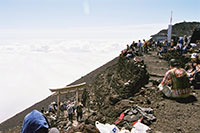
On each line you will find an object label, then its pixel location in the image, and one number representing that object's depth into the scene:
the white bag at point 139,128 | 4.02
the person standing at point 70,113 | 10.38
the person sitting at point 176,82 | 5.88
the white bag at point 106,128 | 3.55
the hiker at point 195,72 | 7.54
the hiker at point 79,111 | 9.99
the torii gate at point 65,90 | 11.67
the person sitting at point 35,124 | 1.94
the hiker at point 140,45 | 16.54
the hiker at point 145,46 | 17.84
